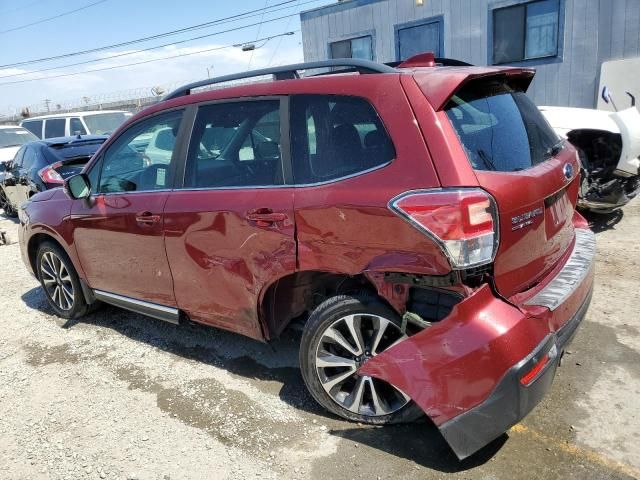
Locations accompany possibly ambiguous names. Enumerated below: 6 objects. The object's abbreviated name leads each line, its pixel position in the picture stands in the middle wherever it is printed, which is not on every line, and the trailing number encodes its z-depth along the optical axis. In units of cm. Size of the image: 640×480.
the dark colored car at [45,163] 789
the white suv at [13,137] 1305
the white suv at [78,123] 1352
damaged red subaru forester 223
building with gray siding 909
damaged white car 533
